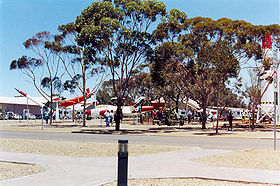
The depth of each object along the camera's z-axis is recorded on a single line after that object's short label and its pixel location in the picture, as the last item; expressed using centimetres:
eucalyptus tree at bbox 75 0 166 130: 2762
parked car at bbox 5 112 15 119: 7025
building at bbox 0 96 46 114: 8066
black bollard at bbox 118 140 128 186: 589
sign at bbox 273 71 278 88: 1464
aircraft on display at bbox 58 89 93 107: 5419
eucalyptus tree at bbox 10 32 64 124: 4153
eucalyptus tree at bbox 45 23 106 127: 3922
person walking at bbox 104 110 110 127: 3906
